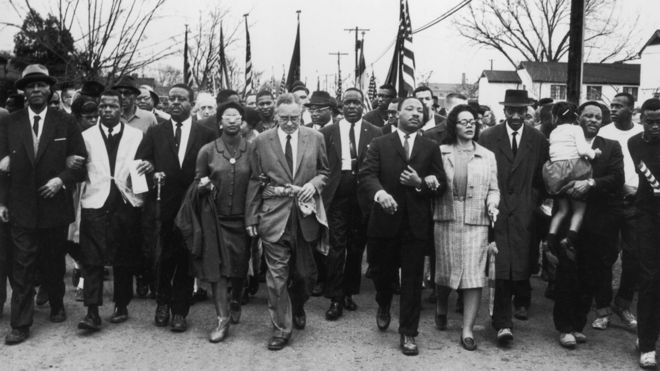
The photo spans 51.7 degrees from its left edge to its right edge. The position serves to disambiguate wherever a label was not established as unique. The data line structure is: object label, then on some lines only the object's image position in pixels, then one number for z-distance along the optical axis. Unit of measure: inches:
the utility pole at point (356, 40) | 1699.1
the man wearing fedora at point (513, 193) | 246.7
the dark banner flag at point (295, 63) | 687.6
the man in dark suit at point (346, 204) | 279.3
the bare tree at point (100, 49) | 453.4
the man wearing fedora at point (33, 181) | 242.2
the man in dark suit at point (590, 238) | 241.8
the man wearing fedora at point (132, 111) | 318.0
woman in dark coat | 243.1
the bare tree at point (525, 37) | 1793.8
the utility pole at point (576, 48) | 417.1
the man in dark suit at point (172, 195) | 253.9
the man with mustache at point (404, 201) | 231.9
